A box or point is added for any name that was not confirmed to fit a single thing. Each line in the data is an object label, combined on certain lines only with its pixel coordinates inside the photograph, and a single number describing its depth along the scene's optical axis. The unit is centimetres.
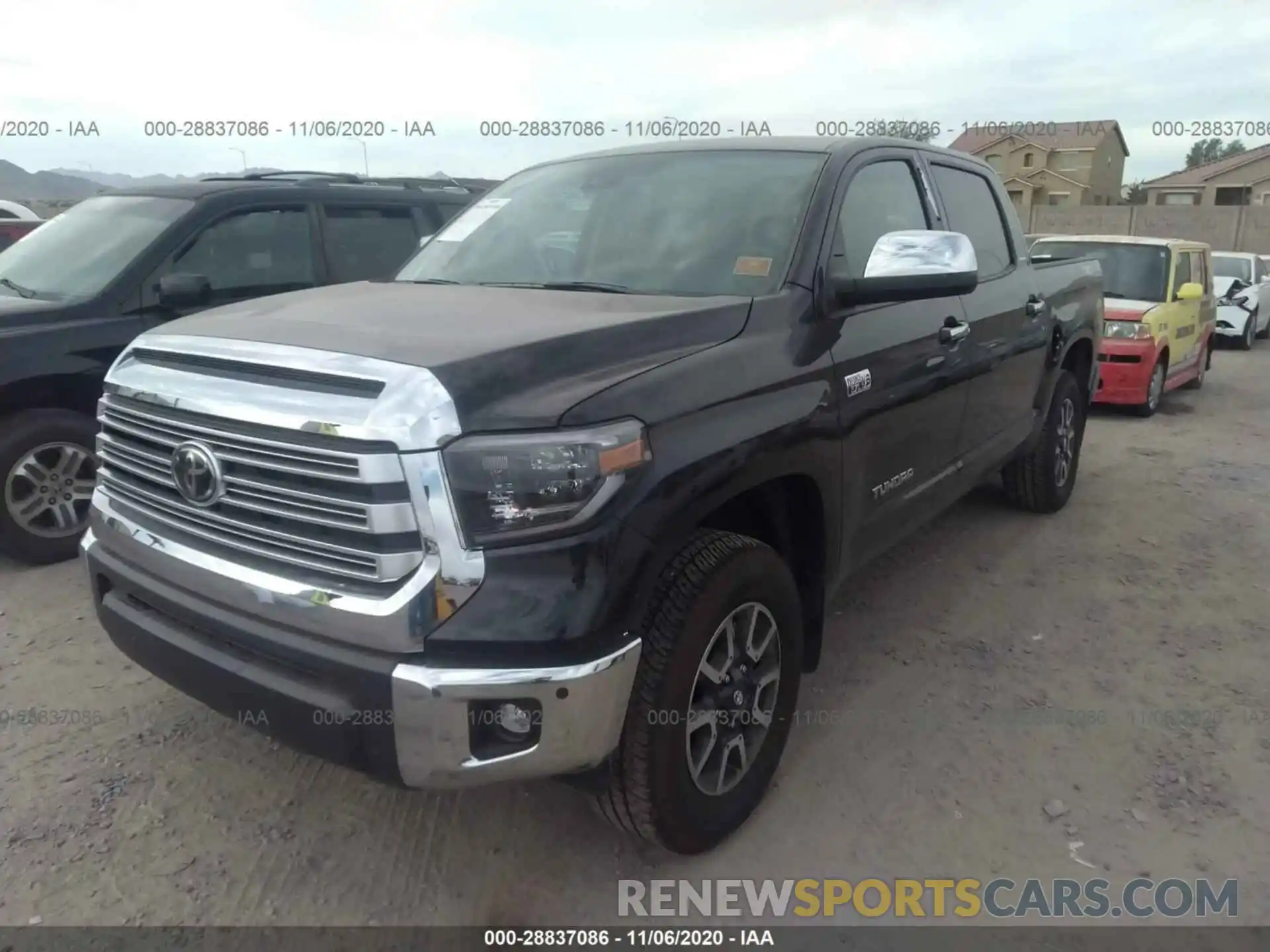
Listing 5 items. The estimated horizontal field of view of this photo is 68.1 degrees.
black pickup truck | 201
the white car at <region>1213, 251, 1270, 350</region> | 1453
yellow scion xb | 862
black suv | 448
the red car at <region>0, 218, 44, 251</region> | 1073
